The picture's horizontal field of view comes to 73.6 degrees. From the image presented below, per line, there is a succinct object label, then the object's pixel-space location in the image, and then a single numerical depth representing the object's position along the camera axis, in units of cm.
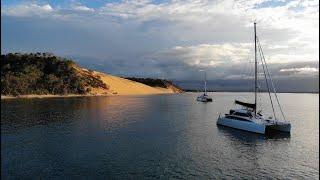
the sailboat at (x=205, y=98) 9884
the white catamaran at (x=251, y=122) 3621
